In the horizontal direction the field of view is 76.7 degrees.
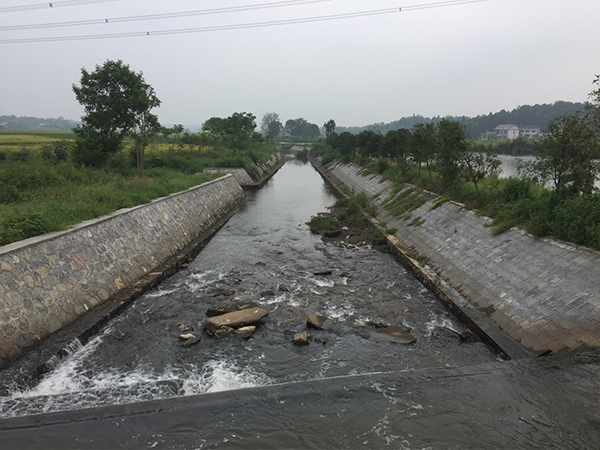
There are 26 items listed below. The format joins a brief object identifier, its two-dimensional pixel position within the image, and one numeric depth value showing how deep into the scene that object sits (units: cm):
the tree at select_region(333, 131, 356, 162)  5153
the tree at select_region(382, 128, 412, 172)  2969
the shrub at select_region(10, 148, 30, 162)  3109
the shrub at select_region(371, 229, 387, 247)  1820
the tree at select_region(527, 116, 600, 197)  1123
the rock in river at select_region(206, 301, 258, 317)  1043
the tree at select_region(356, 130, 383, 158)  4000
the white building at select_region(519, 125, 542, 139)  11569
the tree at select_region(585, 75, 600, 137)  1045
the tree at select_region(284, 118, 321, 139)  18300
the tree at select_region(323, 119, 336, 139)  7919
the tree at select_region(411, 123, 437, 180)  2211
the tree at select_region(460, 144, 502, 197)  1611
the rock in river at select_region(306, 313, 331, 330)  978
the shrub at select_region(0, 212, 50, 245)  948
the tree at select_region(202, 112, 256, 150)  6125
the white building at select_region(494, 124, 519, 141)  11762
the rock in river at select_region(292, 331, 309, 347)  895
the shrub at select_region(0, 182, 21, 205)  1436
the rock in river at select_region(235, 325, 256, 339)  932
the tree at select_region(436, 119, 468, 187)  1664
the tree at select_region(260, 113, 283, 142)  17564
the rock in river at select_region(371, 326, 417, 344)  919
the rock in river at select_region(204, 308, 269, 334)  952
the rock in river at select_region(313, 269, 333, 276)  1405
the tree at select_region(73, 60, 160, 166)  2611
